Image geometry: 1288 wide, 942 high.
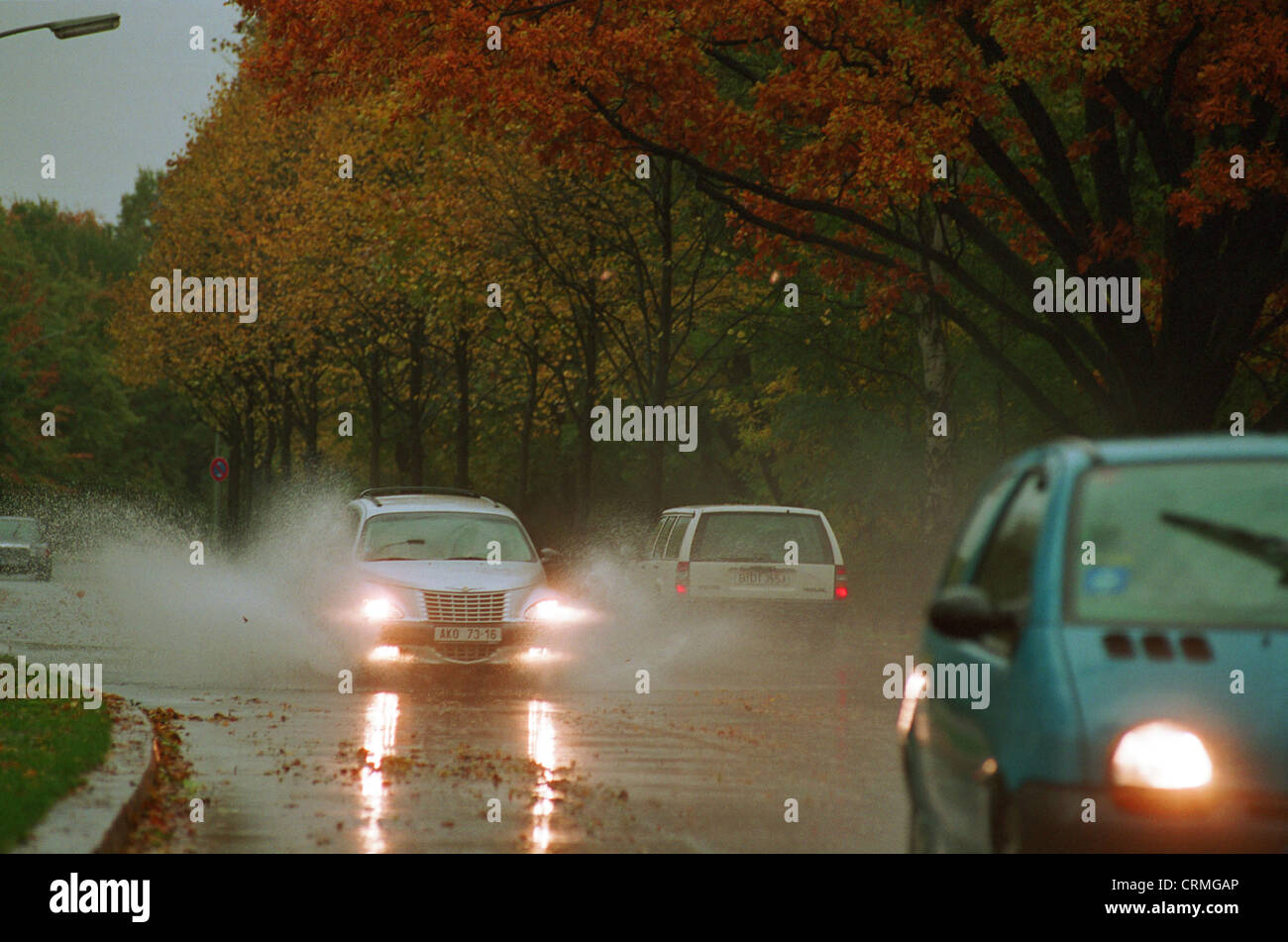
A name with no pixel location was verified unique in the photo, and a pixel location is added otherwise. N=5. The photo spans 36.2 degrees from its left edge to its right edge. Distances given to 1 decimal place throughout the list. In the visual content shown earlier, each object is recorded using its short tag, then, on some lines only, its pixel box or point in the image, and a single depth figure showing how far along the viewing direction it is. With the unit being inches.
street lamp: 921.3
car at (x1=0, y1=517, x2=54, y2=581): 1772.9
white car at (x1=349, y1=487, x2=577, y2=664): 709.9
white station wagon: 844.0
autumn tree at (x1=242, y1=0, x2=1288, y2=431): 753.6
